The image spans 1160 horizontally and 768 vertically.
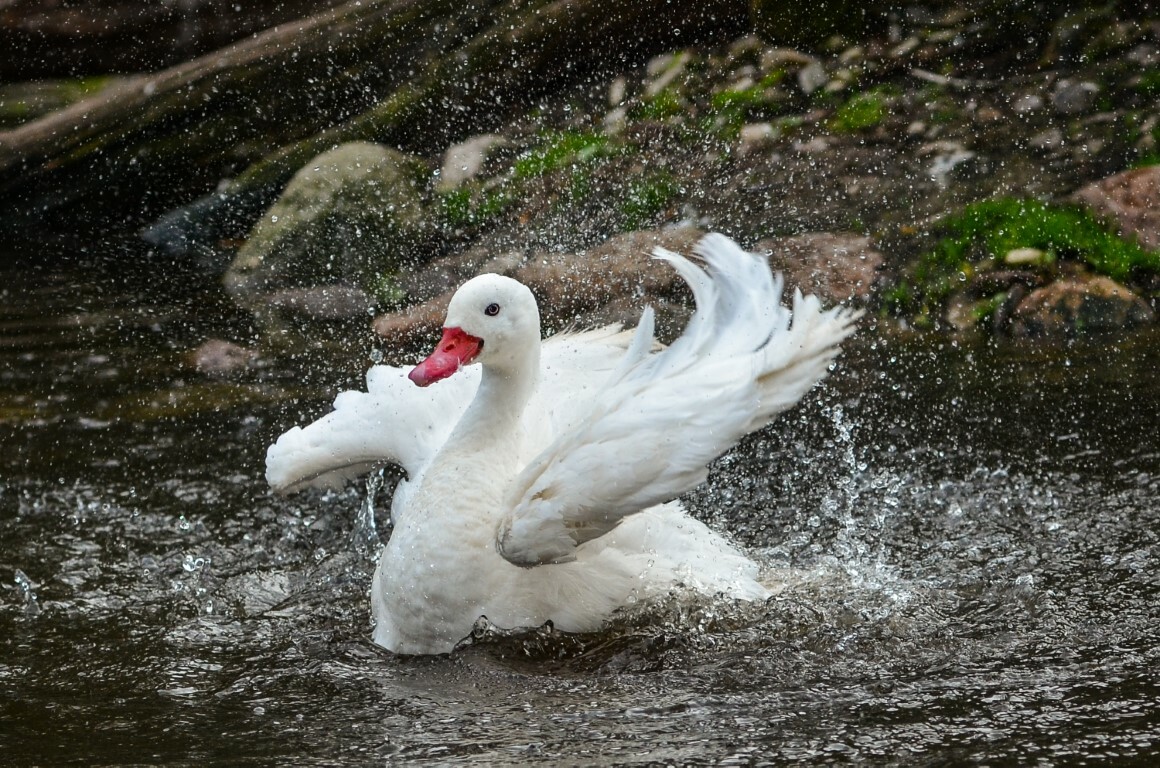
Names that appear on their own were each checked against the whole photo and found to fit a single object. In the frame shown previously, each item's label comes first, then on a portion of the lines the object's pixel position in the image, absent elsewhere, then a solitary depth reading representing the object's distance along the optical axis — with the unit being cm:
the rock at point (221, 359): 1639
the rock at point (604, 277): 1697
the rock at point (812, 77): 2052
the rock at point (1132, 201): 1691
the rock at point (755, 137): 1984
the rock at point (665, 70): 2128
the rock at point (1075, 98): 1894
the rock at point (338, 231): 1937
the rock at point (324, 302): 1828
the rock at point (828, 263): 1695
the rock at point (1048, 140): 1848
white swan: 837
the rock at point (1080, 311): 1562
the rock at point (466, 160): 2072
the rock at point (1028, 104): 1906
